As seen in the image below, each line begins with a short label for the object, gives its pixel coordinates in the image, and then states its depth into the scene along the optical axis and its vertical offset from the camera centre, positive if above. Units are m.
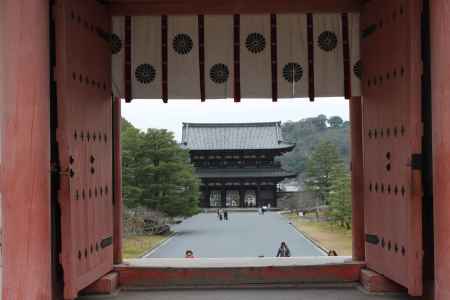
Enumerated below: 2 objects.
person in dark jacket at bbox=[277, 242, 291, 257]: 17.54 -3.15
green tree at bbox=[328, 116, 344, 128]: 95.40 +6.57
